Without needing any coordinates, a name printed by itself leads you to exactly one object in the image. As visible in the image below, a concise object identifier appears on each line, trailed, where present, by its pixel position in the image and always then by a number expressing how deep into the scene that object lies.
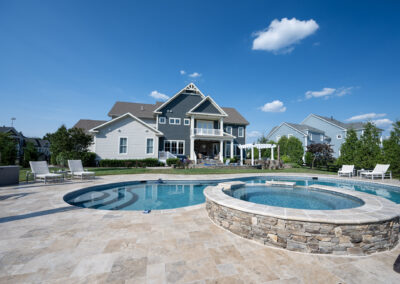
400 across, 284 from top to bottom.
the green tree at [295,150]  22.49
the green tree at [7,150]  15.59
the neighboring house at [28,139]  32.56
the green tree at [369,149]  14.12
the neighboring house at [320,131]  27.55
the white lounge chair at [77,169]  10.09
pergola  19.60
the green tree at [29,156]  18.36
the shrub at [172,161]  18.98
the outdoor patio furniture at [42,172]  8.73
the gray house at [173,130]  18.52
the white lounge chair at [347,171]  13.58
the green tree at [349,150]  15.40
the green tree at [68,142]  12.66
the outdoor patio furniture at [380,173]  12.17
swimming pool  6.45
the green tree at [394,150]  12.64
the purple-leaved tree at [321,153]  19.28
